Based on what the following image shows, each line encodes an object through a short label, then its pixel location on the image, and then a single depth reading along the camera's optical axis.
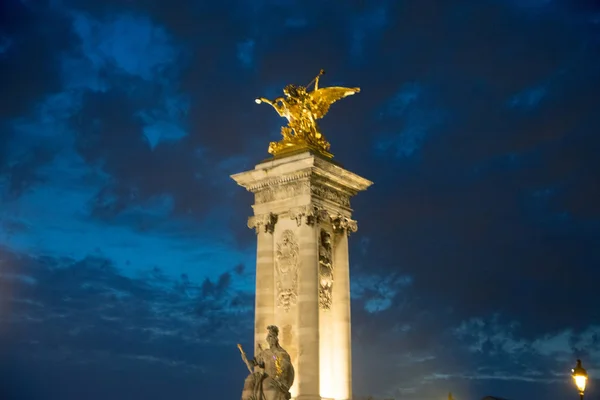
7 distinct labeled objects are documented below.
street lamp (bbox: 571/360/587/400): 14.54
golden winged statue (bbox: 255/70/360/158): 22.20
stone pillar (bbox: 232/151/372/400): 20.33
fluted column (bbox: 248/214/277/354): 21.11
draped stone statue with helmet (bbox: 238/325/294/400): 18.95
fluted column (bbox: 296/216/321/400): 19.86
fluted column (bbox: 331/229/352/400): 21.02
